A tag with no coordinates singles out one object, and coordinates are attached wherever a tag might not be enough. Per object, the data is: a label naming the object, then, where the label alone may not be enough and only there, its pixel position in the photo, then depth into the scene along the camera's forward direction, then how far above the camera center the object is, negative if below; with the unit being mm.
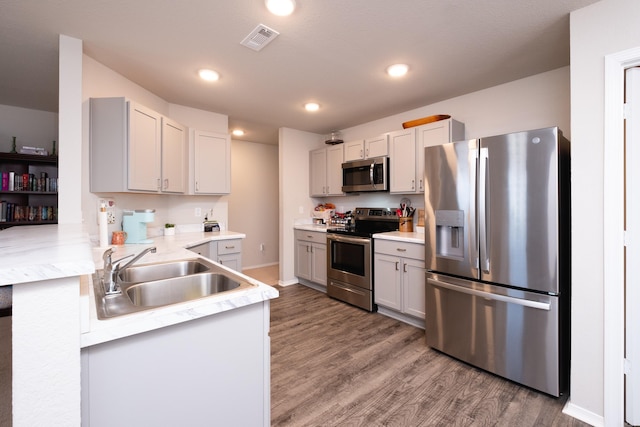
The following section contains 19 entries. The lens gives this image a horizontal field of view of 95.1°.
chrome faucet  1217 -259
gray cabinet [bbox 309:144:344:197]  4199 +634
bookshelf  3553 +313
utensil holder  3488 -134
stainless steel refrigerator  1861 -283
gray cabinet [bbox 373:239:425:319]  2873 -664
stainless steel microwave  3576 +492
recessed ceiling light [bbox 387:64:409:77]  2516 +1264
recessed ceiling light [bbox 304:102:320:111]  3429 +1285
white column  2088 +608
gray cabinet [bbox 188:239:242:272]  3061 -405
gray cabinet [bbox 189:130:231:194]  3398 +616
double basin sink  1180 -347
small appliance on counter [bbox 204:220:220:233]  3627 -150
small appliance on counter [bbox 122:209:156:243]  2701 -87
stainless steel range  3369 -523
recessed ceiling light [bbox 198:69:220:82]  2597 +1269
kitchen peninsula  676 -368
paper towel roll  2330 -98
